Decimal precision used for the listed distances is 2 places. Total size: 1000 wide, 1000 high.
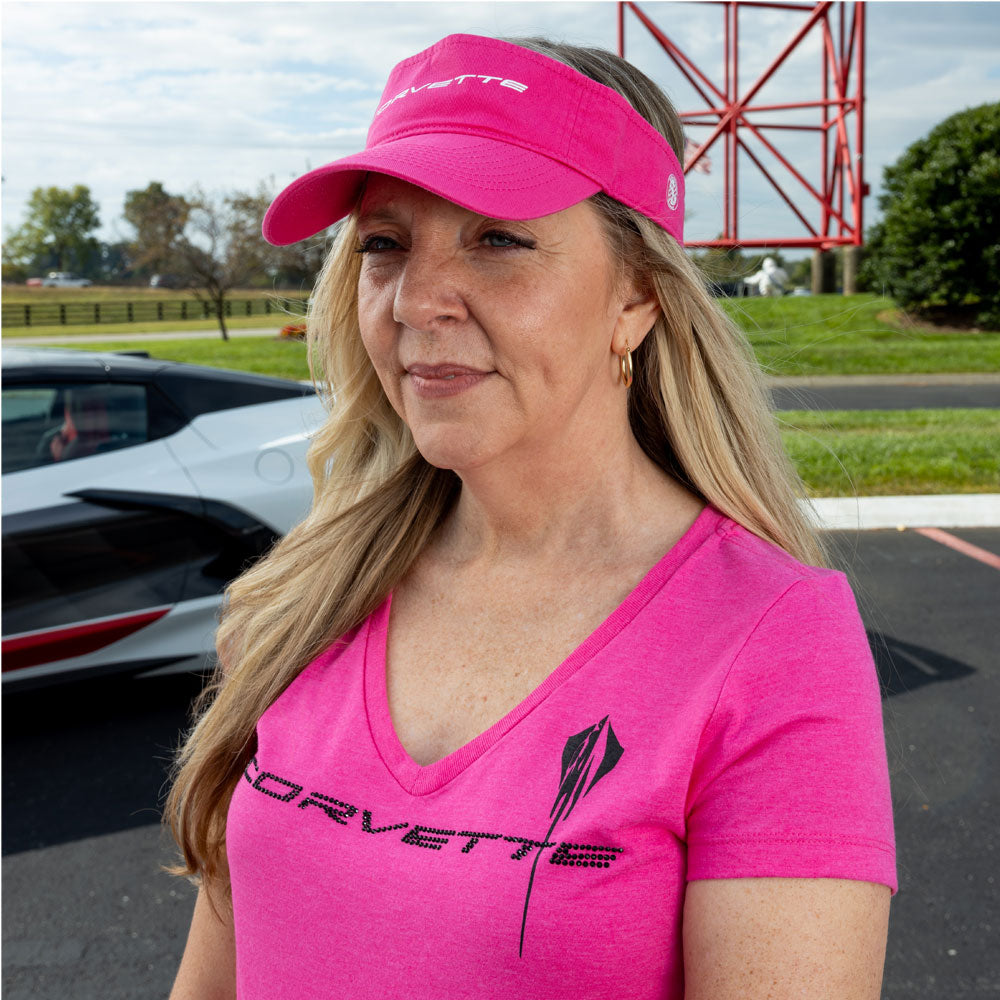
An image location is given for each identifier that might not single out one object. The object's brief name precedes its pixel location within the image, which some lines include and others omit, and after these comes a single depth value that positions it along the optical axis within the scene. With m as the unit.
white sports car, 4.28
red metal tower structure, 12.90
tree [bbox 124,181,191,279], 29.72
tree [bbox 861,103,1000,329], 19.23
